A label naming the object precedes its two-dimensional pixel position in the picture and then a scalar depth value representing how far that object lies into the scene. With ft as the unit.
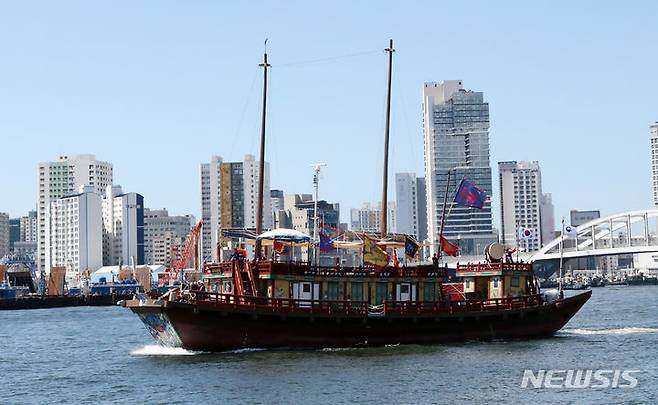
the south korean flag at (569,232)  355.97
